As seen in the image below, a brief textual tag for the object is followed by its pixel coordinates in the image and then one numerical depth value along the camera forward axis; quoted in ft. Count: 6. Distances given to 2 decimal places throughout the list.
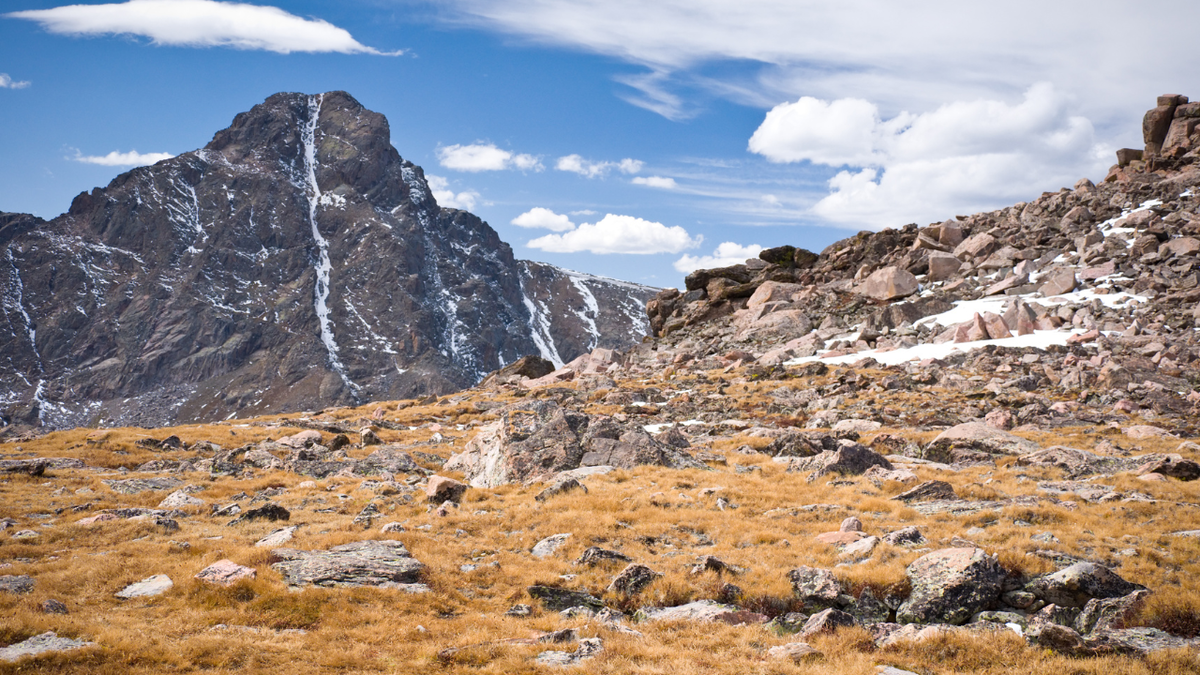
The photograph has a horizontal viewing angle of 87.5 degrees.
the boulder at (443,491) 74.90
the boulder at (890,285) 216.33
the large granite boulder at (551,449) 85.46
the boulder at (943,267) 220.64
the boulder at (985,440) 86.38
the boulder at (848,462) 78.84
